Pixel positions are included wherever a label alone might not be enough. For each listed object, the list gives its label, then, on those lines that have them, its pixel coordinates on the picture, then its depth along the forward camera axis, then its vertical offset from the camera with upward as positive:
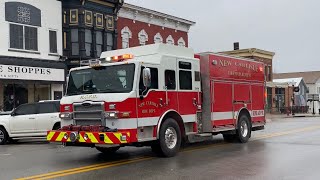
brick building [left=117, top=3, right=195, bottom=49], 32.38 +6.00
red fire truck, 10.25 +0.04
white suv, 16.78 -0.71
